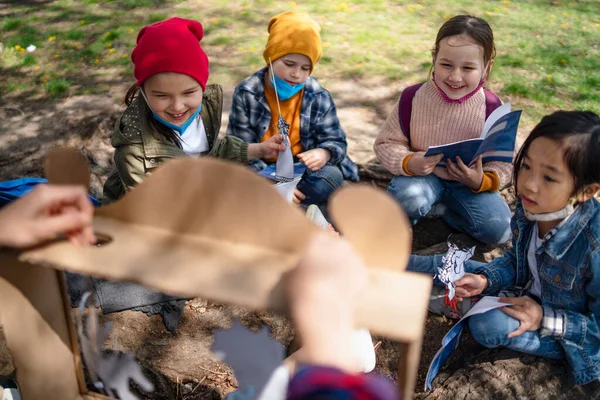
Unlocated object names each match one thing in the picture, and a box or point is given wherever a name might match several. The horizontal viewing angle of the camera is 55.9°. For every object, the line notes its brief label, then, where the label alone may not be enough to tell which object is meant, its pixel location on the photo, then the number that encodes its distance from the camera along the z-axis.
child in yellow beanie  2.53
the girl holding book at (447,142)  2.42
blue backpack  1.64
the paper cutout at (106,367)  1.38
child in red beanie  1.97
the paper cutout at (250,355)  1.26
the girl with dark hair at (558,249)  1.73
